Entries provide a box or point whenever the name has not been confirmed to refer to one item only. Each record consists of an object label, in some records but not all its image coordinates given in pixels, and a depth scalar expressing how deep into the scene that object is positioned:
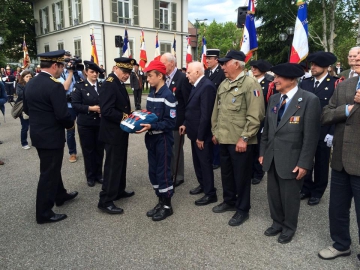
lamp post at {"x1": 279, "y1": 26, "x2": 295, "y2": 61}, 16.70
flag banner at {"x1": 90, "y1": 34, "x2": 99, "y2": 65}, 10.95
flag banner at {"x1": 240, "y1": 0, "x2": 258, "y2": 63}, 5.60
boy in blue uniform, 3.61
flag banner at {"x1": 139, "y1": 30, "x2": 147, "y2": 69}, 11.95
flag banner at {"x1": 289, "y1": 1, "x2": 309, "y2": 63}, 5.09
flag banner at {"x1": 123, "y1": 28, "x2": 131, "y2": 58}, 14.20
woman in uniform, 4.80
